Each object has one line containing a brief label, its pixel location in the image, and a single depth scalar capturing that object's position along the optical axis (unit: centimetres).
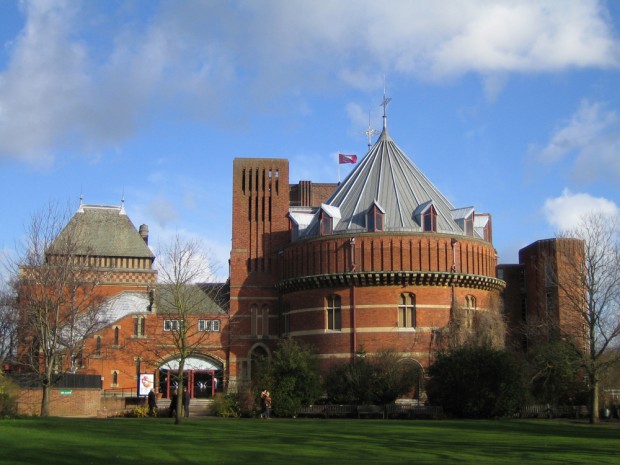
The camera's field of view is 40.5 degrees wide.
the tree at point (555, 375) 4666
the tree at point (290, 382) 4438
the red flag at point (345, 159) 7756
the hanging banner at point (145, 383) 5416
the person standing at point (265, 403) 4112
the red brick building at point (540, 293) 5238
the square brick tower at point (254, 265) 6288
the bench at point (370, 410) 4622
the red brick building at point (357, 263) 5484
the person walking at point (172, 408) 4056
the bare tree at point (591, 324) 4406
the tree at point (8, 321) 5776
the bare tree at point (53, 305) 4194
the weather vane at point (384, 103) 6588
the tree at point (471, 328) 5275
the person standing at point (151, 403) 4400
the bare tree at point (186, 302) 4903
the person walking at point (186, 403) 4090
